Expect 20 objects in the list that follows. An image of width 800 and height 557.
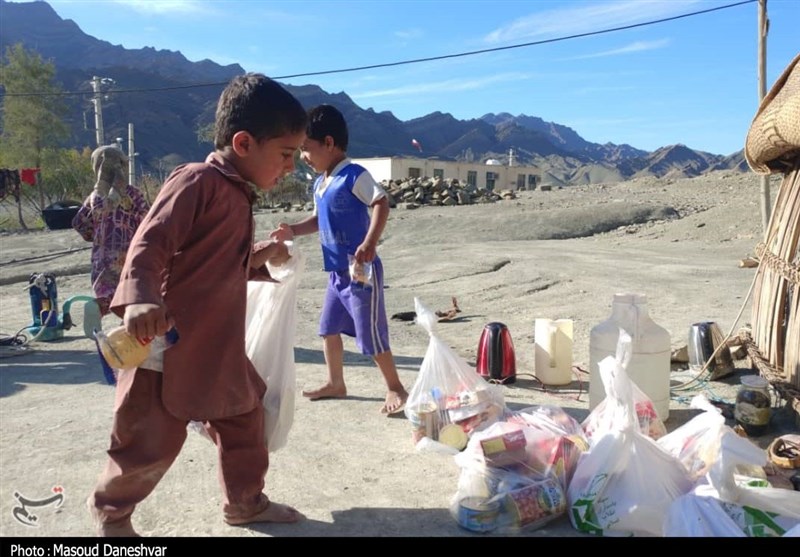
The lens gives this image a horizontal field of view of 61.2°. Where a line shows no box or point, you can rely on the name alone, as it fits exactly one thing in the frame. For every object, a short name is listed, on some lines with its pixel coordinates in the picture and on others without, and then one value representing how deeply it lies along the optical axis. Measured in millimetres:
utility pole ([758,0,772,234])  5473
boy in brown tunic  2203
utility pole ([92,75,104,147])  32419
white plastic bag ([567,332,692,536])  2396
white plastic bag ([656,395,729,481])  2633
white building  47281
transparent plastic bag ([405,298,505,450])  3371
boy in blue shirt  3898
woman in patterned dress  4617
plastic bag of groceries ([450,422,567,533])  2529
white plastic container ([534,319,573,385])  4562
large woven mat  3699
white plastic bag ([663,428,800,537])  2084
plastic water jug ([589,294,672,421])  3602
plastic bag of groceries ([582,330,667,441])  2711
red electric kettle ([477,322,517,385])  4625
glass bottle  3490
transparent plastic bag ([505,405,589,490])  2705
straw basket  3744
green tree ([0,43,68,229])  37656
